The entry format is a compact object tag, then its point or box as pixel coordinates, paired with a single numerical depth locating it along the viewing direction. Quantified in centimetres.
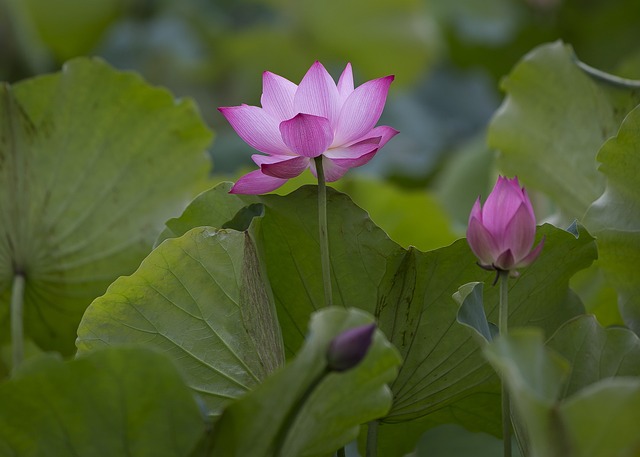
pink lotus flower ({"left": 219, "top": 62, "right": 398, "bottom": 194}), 392
